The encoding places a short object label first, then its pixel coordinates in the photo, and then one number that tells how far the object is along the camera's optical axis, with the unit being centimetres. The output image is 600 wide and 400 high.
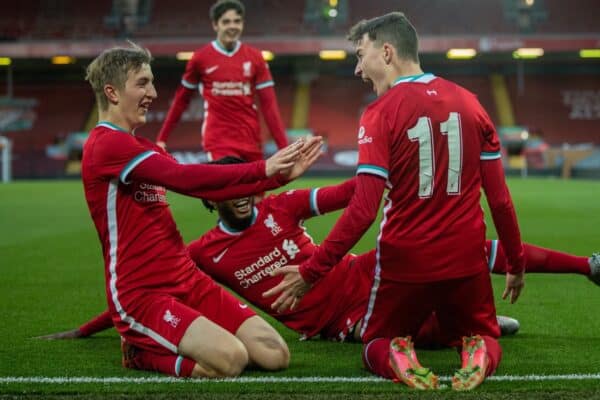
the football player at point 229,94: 878
